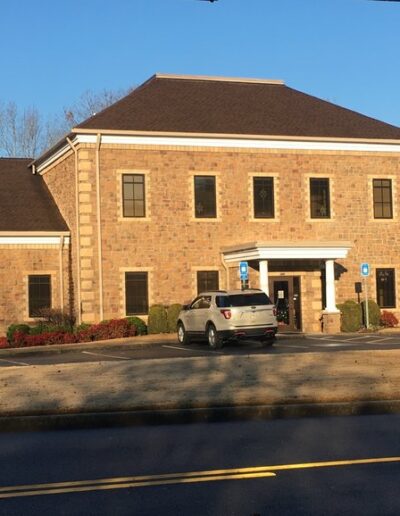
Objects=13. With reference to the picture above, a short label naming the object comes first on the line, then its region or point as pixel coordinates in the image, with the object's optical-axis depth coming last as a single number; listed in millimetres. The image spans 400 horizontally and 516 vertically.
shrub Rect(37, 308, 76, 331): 31891
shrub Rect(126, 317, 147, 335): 30844
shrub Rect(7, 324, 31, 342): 31000
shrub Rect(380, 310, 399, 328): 33906
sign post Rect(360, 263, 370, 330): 32250
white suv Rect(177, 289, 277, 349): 24312
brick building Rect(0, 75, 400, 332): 31734
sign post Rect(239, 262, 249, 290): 30719
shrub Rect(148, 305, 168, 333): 31203
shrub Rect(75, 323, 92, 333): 30639
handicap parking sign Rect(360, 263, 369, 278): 32625
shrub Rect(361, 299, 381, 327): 33219
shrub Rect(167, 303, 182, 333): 31344
